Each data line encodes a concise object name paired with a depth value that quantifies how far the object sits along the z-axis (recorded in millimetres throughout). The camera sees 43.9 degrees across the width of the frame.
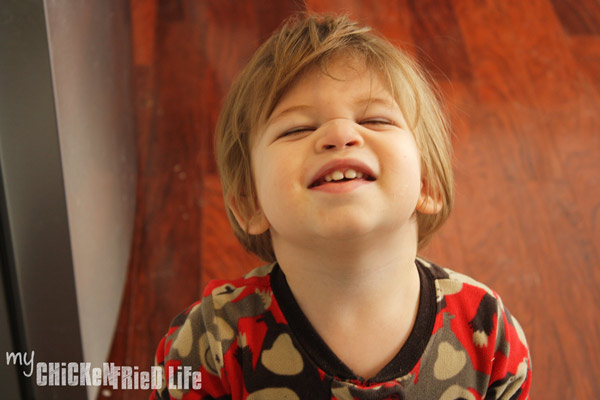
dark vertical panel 746
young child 692
